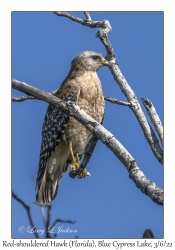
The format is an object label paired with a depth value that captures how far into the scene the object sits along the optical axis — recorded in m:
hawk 15.27
